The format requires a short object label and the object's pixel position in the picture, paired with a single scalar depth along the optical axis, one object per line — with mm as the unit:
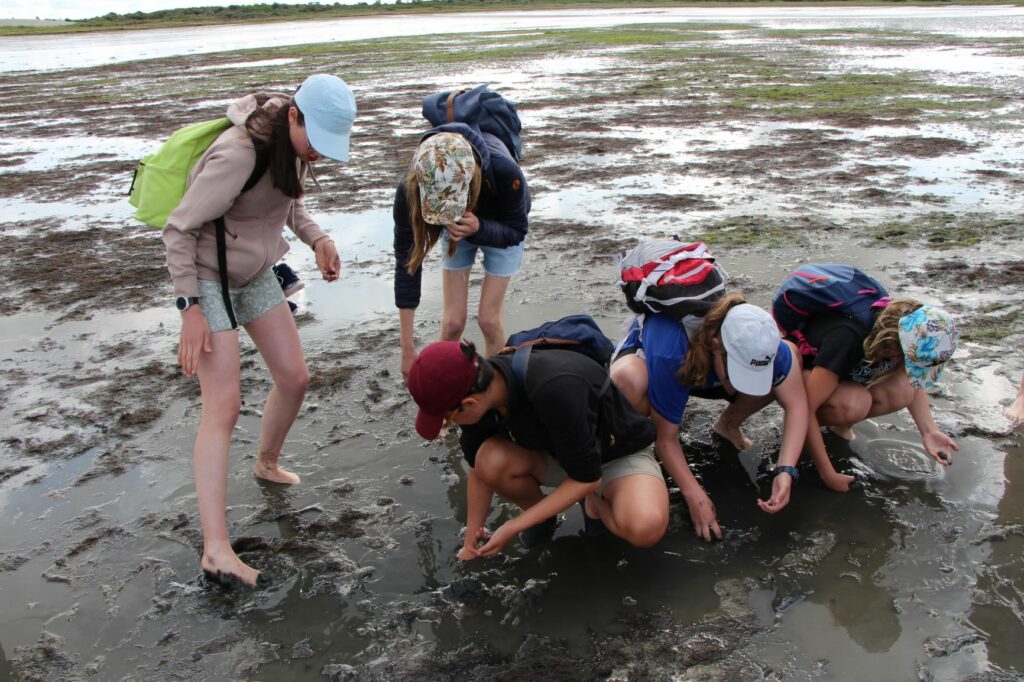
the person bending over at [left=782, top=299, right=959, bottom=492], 3031
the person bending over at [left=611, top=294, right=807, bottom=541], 2963
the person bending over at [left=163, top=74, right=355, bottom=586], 2857
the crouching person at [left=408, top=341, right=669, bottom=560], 2549
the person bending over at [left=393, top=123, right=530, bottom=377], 3312
